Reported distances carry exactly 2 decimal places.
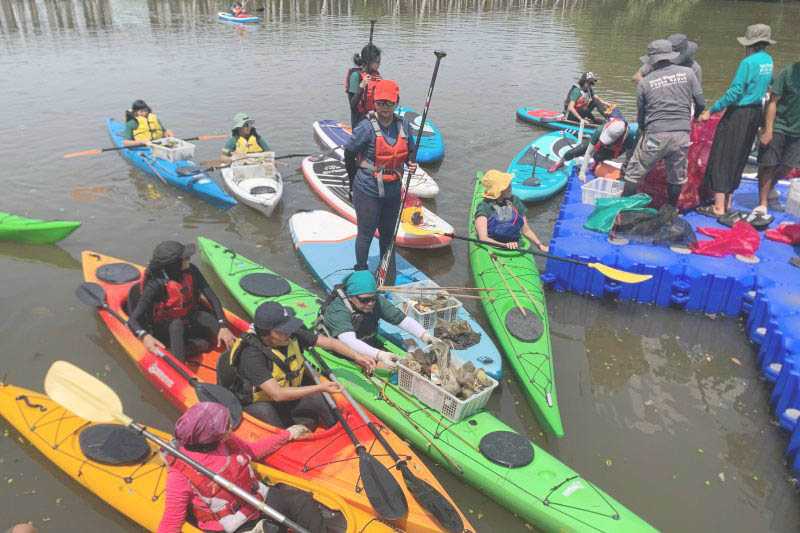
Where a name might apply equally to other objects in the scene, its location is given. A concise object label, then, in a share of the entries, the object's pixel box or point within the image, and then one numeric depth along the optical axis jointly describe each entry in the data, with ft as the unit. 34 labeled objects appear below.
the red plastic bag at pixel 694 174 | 26.25
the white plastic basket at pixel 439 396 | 15.17
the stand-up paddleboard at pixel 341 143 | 32.78
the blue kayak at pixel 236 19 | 86.43
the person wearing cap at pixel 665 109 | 22.72
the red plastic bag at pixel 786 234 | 24.68
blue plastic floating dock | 20.48
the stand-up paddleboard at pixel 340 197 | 27.61
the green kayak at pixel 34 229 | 26.53
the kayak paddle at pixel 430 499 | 12.56
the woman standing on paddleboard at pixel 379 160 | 19.63
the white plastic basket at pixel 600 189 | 28.78
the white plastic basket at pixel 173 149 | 33.90
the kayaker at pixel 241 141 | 33.19
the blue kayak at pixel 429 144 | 37.73
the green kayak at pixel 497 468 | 13.33
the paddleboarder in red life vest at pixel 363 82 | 26.55
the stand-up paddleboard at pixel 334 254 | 19.08
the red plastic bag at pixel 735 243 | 23.77
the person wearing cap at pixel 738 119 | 22.38
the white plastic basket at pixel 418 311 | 19.61
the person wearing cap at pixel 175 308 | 16.70
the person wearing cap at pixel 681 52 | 25.00
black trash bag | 24.57
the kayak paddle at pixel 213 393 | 14.12
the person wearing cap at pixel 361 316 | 16.06
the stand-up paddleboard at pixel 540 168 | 33.65
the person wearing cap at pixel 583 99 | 43.01
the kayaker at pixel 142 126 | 35.22
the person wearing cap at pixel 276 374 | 13.32
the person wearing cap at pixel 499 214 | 22.49
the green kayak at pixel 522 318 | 17.40
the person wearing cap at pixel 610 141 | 30.78
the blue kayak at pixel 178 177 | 31.63
